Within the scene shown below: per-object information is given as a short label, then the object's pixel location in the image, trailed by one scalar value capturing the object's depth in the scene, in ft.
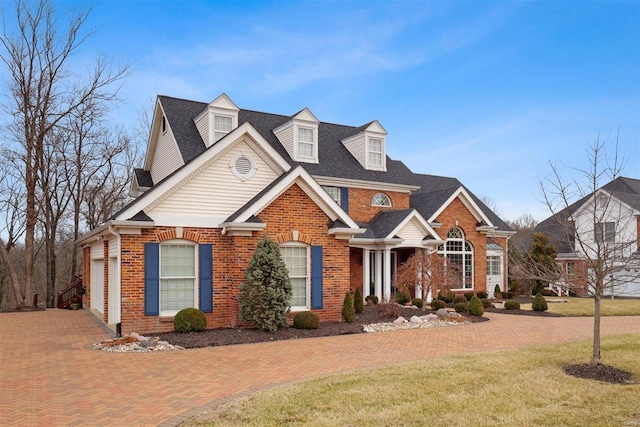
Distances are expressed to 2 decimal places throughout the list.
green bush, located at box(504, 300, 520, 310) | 71.25
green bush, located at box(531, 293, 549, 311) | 69.26
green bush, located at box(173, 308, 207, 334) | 45.91
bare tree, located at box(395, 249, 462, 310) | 65.72
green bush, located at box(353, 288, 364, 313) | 60.34
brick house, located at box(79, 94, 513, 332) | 46.78
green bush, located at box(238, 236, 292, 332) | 46.78
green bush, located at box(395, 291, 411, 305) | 75.82
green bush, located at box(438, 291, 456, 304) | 79.26
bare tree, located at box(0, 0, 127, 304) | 81.05
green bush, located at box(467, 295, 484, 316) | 61.57
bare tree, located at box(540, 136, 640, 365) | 30.42
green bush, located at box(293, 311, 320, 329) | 48.47
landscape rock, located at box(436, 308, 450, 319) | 58.23
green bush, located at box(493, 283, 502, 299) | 91.85
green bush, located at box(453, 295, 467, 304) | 72.64
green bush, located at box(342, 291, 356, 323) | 53.01
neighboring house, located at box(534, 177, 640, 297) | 110.42
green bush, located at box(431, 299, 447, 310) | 68.64
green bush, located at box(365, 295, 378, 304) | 75.74
